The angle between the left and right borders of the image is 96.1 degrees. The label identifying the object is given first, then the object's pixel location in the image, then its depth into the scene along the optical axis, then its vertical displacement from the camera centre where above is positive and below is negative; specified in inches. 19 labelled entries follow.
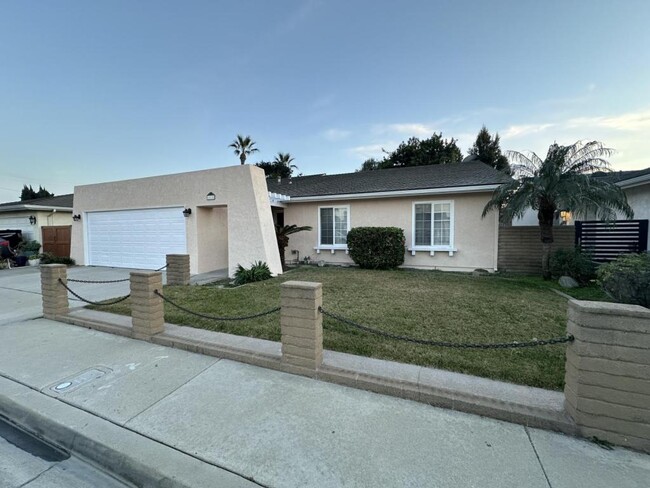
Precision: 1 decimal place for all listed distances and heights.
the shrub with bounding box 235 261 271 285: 351.6 -51.1
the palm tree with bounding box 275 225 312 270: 436.5 -0.4
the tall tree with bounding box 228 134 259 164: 1288.1 +382.0
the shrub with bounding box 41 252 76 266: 532.5 -48.3
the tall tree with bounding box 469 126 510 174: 1232.8 +352.2
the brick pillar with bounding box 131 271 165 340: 173.9 -43.8
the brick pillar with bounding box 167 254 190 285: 337.7 -41.1
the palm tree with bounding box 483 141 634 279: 301.7 +45.5
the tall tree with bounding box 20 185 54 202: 1621.6 +229.8
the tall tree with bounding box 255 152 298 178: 1456.7 +332.3
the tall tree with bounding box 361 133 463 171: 1093.1 +301.6
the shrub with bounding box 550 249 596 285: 314.3 -39.4
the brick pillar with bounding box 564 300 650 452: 85.7 -43.3
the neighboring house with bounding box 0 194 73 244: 628.1 +38.2
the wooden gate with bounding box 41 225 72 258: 600.1 -11.2
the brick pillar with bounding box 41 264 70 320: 218.1 -43.4
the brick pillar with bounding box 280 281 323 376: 130.4 -43.7
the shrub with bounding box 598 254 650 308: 188.2 -35.5
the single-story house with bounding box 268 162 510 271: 408.2 +27.8
